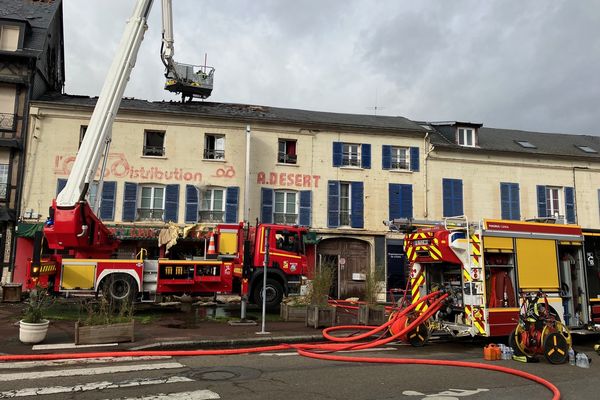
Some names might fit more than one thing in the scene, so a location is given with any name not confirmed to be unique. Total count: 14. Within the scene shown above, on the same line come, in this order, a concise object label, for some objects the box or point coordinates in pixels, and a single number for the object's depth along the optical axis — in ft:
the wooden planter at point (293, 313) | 42.80
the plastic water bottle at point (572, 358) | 25.62
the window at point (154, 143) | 71.20
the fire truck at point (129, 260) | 39.11
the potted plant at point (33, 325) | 28.37
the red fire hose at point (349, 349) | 23.94
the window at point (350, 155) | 76.64
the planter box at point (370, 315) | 39.01
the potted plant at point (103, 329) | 28.71
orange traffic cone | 47.28
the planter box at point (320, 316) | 37.76
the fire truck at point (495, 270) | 29.32
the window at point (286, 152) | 75.00
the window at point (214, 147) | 72.95
